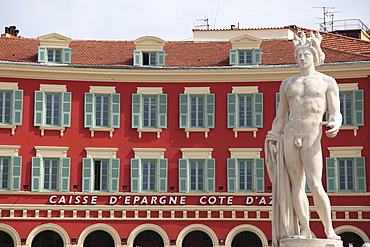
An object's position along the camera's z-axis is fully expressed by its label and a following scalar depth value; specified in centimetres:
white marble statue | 1628
